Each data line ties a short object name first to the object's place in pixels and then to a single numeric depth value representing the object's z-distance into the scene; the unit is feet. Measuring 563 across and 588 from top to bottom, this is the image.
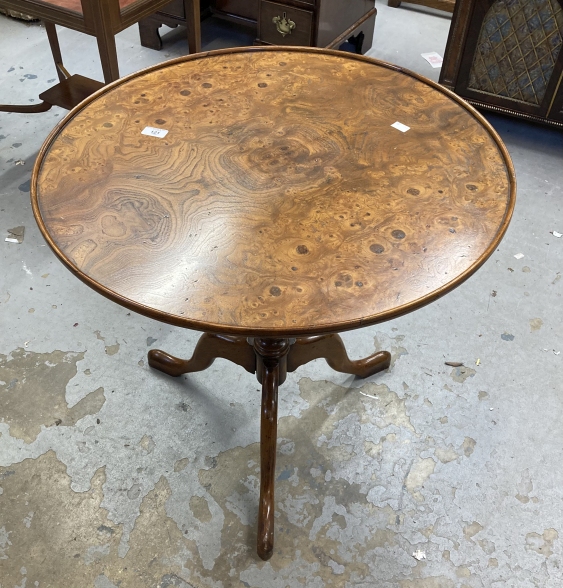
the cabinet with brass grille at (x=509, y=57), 7.29
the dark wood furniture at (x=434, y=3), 10.78
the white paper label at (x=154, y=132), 4.08
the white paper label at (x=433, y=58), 9.73
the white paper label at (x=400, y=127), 4.17
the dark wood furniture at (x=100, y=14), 5.61
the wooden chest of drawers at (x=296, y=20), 8.38
